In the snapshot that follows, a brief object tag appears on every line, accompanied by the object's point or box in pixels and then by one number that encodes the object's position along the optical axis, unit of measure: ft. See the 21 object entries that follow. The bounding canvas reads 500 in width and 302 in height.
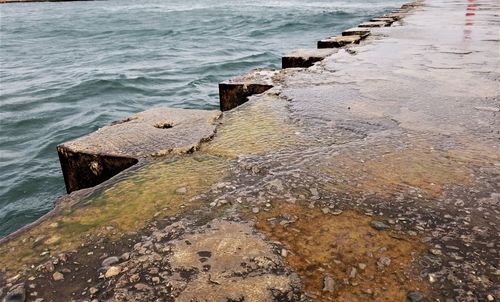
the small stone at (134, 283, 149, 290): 3.33
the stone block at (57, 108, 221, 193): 5.92
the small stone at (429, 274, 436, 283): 3.35
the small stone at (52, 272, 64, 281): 3.50
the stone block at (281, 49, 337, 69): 13.12
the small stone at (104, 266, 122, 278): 3.51
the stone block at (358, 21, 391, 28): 23.08
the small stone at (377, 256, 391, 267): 3.54
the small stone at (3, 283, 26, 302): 3.28
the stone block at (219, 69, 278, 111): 9.78
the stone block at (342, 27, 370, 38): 19.47
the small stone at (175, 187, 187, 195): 4.81
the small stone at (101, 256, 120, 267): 3.64
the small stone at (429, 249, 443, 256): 3.65
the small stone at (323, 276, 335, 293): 3.28
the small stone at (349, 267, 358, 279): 3.41
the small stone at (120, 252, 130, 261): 3.69
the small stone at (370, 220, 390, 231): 4.06
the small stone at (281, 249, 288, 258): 3.69
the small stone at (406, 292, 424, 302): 3.17
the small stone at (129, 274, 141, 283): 3.42
